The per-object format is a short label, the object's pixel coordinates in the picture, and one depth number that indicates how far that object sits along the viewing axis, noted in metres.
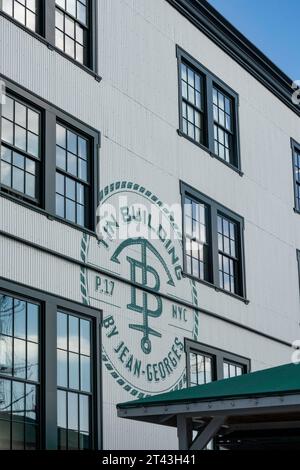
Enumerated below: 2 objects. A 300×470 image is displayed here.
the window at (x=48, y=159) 16.98
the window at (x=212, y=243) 22.20
